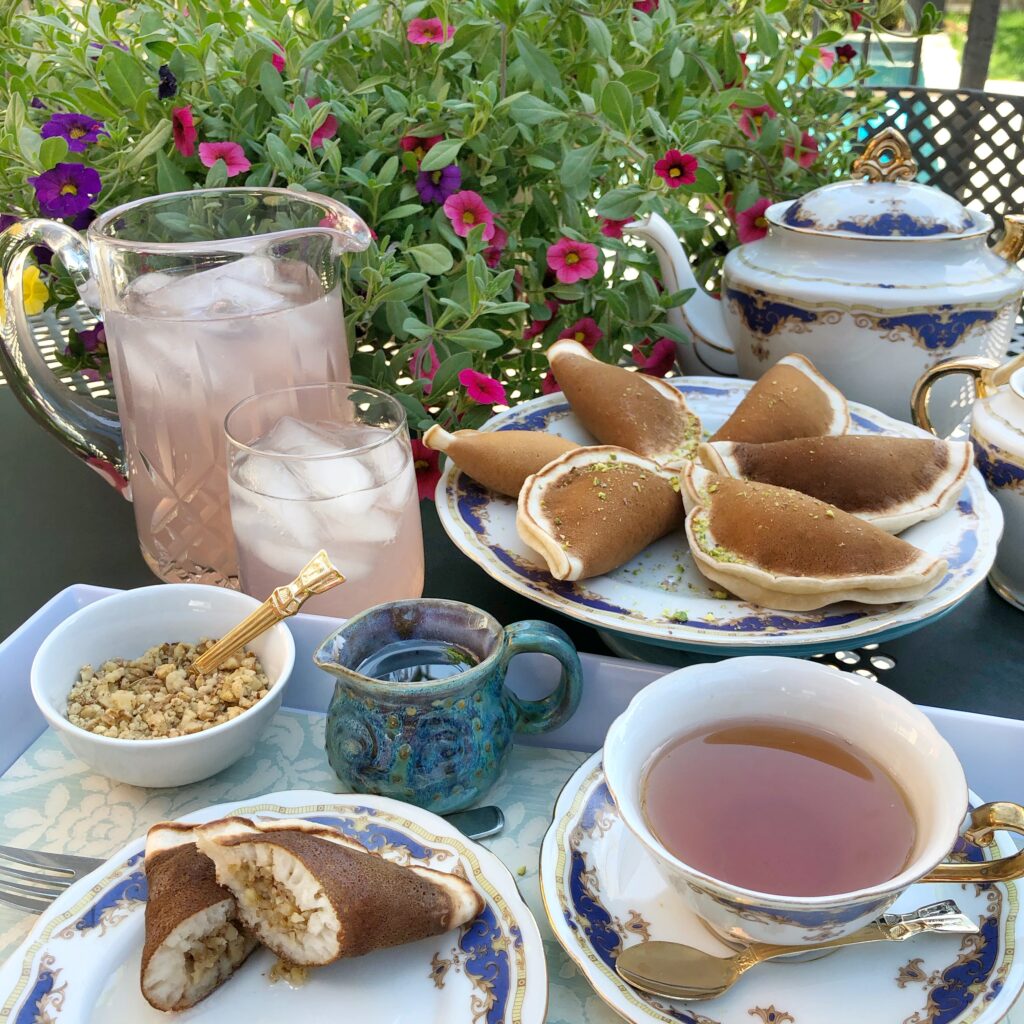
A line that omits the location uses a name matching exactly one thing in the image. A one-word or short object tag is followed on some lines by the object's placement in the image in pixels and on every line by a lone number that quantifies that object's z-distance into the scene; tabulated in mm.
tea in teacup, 542
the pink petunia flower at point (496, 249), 1044
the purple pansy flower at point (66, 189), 949
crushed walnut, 677
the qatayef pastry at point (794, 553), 737
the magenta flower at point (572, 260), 1043
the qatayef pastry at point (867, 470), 841
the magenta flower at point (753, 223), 1230
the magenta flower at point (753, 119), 1267
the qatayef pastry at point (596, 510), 772
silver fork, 599
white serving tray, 678
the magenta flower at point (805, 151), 1289
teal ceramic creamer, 631
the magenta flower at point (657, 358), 1221
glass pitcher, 800
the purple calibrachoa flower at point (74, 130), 961
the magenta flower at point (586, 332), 1136
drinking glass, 764
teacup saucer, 511
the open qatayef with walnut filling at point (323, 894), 543
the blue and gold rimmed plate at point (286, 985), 530
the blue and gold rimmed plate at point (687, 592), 722
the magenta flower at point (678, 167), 1039
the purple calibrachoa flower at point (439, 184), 999
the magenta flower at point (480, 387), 963
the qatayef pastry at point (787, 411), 959
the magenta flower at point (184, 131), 940
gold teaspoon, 516
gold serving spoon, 707
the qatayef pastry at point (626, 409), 976
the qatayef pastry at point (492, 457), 878
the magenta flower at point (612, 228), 1121
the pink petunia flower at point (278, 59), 1007
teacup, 486
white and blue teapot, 1029
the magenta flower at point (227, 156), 945
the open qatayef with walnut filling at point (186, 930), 536
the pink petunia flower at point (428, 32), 972
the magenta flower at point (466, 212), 983
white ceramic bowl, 647
